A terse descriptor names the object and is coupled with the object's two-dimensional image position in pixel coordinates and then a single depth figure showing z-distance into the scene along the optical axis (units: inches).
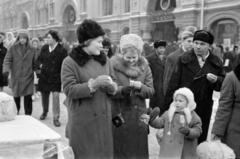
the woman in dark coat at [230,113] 111.4
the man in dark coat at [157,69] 233.8
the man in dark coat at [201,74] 142.3
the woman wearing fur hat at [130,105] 124.7
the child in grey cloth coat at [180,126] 127.8
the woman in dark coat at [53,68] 229.5
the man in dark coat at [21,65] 233.3
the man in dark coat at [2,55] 301.4
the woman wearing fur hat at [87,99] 106.5
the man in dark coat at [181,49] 188.5
